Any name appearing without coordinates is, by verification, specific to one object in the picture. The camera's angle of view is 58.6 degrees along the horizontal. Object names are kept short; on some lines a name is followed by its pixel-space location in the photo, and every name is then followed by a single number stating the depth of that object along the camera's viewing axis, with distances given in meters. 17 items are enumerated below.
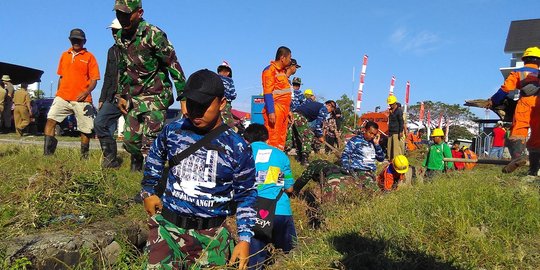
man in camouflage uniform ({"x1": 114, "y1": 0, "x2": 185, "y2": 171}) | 4.60
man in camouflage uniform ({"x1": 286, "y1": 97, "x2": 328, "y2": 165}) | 9.65
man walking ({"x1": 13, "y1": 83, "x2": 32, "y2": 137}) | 14.52
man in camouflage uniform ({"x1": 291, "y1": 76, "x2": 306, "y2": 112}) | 9.58
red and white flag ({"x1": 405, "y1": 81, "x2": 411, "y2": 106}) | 25.82
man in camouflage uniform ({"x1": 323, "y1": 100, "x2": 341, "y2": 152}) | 13.68
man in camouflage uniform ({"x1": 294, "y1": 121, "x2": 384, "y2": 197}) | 5.88
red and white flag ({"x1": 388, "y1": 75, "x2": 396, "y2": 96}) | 25.73
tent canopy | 18.16
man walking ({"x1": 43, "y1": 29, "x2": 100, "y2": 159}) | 6.49
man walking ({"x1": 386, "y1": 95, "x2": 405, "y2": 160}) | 12.35
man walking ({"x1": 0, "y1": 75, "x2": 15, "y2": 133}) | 15.57
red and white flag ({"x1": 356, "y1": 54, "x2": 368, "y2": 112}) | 23.66
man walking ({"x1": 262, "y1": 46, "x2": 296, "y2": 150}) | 6.52
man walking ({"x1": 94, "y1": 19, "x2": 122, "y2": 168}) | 5.87
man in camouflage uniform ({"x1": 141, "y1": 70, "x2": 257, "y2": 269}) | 2.64
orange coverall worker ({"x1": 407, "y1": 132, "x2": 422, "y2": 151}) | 17.49
